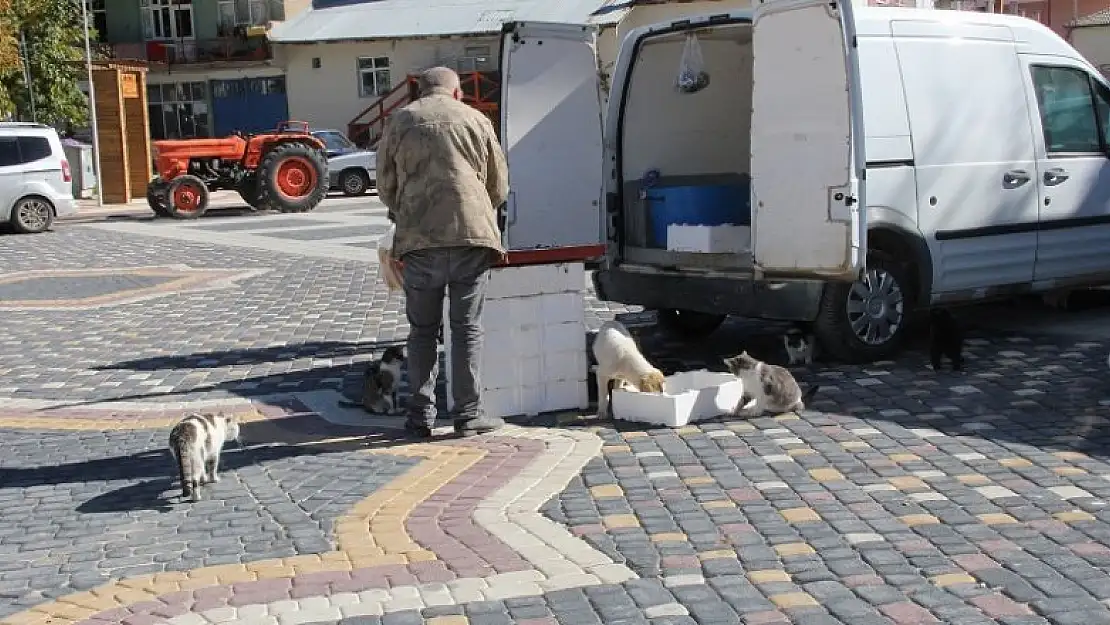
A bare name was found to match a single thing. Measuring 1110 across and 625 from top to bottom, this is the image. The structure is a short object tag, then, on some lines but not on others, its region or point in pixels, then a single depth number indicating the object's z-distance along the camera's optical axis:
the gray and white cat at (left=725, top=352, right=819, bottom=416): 7.49
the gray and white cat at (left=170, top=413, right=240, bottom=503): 6.28
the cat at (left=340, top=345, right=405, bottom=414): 7.97
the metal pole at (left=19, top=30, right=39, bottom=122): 33.85
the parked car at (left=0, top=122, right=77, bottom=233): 23.36
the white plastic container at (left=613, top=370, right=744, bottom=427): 7.32
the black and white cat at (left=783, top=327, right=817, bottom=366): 8.77
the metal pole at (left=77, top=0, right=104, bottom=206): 29.87
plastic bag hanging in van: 9.19
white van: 8.07
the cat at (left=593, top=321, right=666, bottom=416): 7.57
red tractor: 25.97
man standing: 6.95
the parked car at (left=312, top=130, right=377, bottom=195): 32.22
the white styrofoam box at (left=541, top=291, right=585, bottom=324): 7.84
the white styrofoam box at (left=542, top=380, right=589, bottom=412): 7.87
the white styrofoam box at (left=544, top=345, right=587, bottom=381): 7.85
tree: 34.81
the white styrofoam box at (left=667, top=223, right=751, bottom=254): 8.68
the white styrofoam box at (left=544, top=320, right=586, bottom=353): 7.84
